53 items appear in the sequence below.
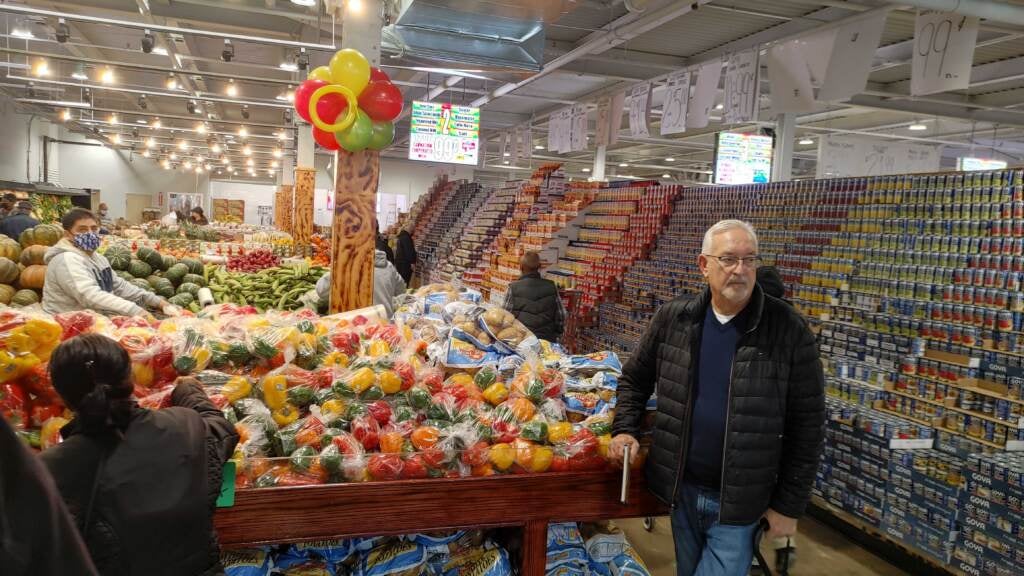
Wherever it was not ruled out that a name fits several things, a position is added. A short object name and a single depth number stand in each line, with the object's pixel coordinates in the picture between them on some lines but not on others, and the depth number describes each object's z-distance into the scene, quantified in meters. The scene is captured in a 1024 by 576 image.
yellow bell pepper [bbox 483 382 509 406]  2.99
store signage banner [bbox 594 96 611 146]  12.55
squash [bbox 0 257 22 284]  5.45
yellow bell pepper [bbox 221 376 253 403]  2.68
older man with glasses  2.41
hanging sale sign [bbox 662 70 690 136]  9.51
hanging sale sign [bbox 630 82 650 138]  10.85
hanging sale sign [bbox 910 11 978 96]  6.05
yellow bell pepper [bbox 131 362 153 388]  2.62
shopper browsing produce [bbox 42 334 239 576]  1.61
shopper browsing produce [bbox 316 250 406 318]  5.79
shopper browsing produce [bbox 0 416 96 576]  0.84
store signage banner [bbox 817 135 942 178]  14.96
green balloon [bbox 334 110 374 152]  4.79
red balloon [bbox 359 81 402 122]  4.80
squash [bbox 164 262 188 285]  6.93
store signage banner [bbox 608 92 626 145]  12.11
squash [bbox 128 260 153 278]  6.66
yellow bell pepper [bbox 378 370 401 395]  2.87
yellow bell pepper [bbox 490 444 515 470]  2.63
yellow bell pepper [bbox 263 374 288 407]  2.74
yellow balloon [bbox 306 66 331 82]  4.85
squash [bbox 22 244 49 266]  5.68
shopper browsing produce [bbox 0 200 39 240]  9.71
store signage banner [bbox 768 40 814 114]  7.79
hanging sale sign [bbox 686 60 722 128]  8.91
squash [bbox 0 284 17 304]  5.29
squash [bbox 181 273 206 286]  6.96
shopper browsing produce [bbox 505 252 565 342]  6.50
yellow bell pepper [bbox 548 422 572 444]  2.76
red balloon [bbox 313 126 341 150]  4.99
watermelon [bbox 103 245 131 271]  6.56
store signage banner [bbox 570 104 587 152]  12.77
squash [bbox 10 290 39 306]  5.32
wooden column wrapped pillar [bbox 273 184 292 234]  20.42
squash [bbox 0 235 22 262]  5.72
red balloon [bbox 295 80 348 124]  4.62
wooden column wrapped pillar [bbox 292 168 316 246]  14.40
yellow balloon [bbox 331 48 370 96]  4.69
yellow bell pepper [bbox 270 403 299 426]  2.70
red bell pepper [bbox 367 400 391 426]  2.74
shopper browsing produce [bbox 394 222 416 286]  12.55
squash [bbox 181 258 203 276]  7.28
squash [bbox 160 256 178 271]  7.11
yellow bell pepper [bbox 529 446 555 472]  2.66
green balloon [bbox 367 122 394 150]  4.91
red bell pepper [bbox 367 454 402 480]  2.50
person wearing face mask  4.41
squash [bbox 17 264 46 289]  5.56
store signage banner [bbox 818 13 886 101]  6.99
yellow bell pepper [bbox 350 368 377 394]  2.83
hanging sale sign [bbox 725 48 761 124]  8.23
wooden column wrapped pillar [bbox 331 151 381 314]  5.07
